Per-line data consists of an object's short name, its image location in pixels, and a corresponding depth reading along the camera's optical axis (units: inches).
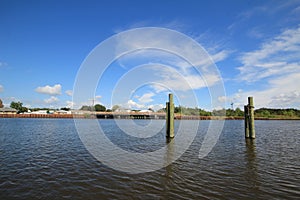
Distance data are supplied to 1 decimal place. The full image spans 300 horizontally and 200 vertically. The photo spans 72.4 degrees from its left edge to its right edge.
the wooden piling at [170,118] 760.3
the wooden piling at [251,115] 773.3
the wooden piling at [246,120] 799.7
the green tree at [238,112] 5136.3
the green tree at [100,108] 5693.9
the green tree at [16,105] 6259.8
